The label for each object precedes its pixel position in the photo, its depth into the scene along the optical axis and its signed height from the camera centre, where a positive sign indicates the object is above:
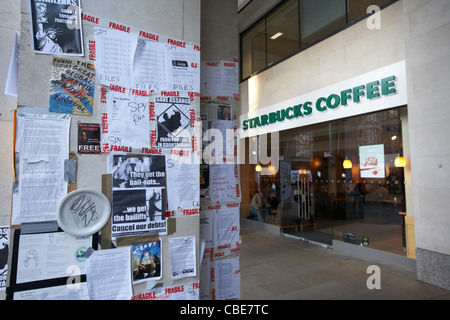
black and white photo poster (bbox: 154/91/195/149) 2.16 +0.43
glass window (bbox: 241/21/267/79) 11.49 +5.21
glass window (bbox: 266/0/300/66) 9.84 +5.08
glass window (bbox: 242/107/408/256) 7.20 -0.24
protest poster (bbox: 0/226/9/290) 2.05 -0.53
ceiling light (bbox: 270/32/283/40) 10.55 +5.13
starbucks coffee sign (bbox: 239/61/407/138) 6.52 +2.00
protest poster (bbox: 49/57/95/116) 1.81 +0.57
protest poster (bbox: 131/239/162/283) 2.01 -0.59
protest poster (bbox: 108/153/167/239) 1.96 -0.12
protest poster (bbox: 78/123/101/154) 1.86 +0.25
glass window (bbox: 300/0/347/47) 8.17 +4.64
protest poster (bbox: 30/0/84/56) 1.77 +0.93
